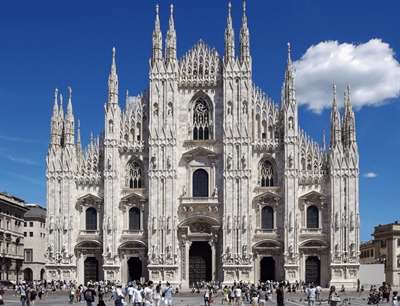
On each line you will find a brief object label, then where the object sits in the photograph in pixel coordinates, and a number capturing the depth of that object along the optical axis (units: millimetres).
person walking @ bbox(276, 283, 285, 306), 36800
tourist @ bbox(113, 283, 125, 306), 32562
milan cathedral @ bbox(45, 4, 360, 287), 69312
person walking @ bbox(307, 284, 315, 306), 38372
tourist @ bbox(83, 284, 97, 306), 34594
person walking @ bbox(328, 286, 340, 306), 35000
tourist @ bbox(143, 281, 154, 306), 33219
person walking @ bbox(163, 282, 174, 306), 40300
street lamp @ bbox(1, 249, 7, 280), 85000
